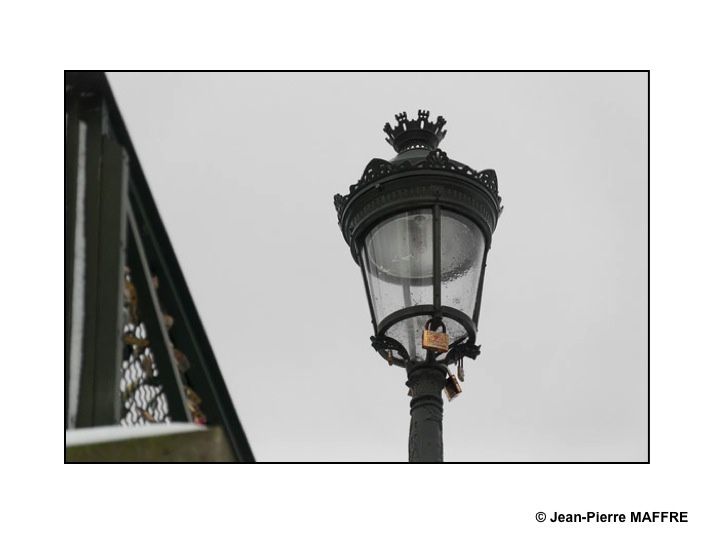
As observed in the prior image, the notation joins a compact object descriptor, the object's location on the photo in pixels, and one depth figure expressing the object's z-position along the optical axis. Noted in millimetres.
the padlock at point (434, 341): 13164
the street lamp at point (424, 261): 13430
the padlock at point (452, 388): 13656
